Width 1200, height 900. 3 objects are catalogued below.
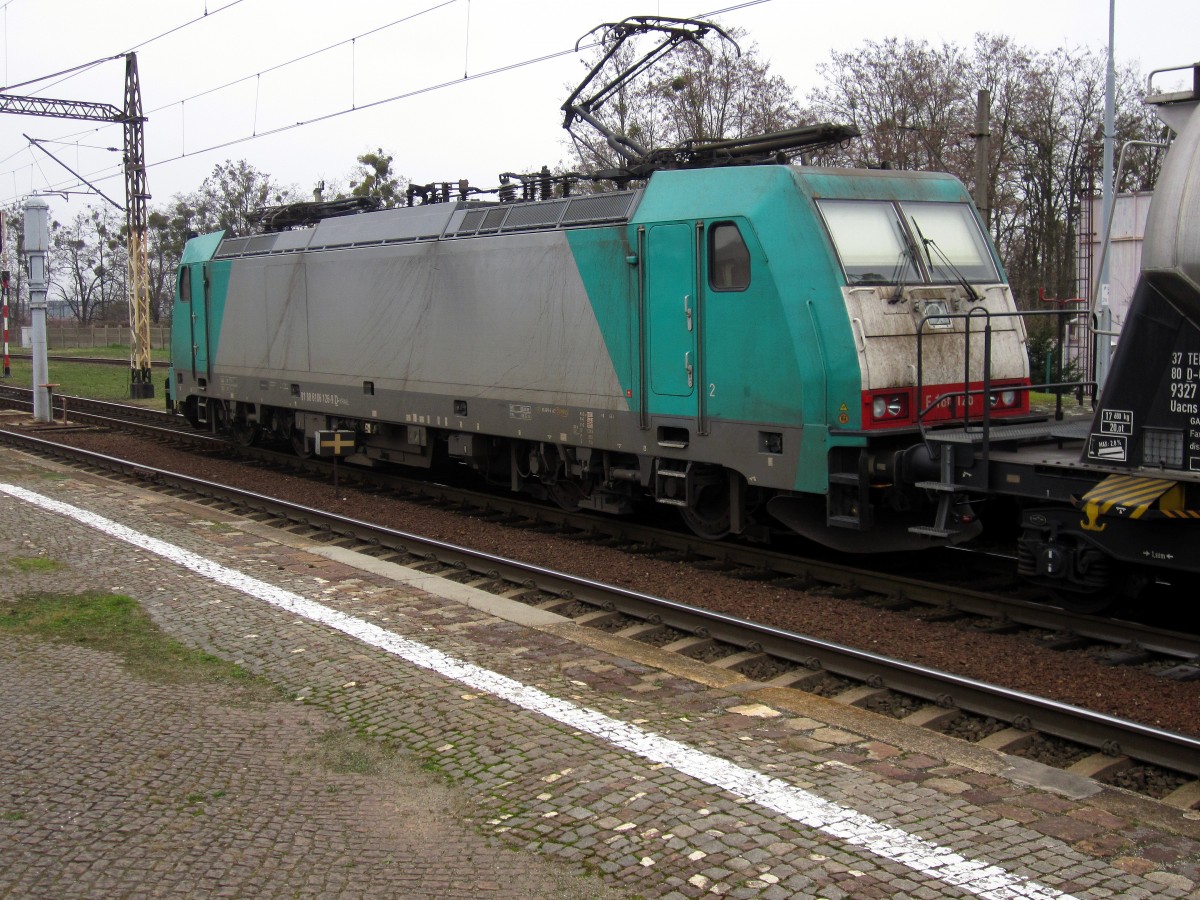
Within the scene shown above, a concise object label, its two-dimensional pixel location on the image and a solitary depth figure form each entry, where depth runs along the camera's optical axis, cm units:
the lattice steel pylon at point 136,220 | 3002
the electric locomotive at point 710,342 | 902
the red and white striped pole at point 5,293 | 4070
